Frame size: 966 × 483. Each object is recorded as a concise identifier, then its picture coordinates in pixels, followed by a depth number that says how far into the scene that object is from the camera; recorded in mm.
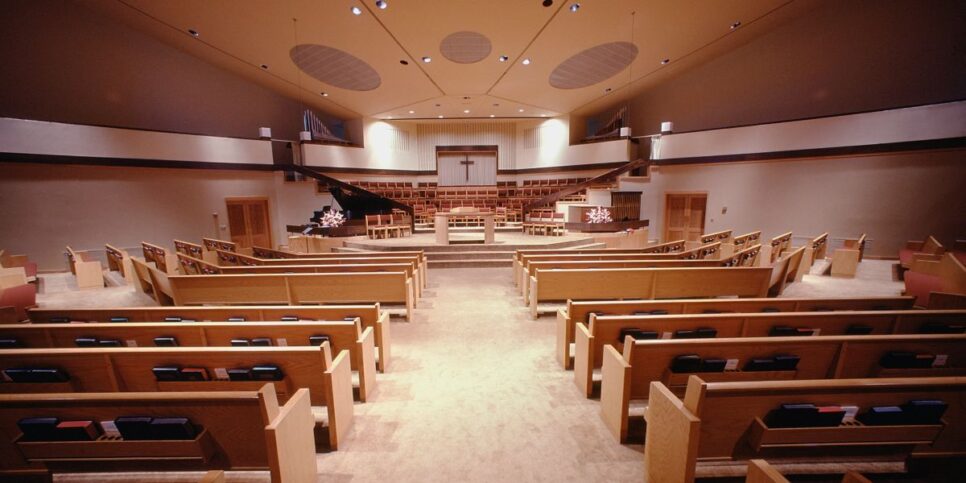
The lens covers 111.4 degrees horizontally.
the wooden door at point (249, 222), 8195
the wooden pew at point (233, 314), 2422
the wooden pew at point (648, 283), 3391
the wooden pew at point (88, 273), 4801
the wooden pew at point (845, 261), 4879
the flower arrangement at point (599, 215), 8141
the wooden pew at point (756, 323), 2068
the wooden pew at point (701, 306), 2418
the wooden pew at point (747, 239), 5595
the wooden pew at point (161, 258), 4789
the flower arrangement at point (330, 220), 7637
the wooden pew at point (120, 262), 5182
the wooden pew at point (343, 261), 4210
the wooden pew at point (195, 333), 2021
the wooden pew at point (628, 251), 4572
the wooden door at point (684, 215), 8336
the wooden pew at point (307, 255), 4708
